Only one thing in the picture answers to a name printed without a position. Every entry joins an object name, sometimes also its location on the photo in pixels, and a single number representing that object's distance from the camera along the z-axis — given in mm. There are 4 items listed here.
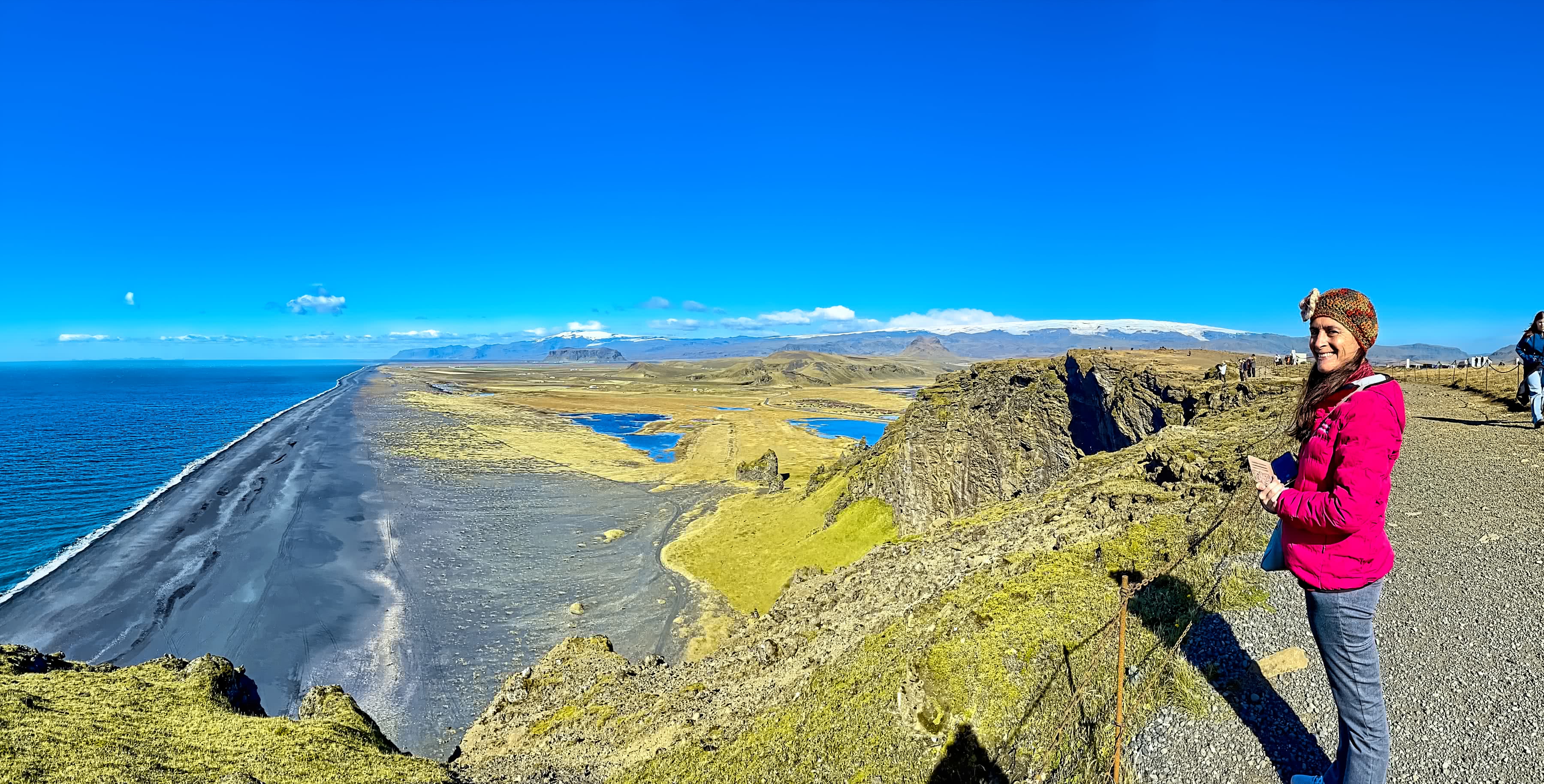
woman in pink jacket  3670
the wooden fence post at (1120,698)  5520
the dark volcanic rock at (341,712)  12852
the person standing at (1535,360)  14344
